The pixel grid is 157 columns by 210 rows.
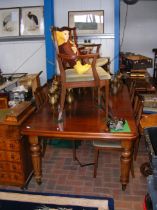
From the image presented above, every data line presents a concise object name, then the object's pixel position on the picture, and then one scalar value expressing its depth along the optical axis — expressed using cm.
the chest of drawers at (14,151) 234
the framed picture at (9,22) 473
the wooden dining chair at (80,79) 263
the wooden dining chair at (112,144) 250
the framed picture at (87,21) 452
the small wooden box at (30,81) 439
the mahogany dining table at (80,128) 222
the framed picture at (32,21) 466
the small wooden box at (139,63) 478
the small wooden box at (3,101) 418
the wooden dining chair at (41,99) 296
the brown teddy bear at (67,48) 282
